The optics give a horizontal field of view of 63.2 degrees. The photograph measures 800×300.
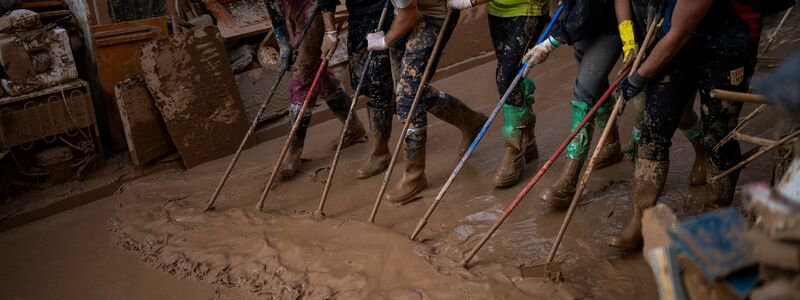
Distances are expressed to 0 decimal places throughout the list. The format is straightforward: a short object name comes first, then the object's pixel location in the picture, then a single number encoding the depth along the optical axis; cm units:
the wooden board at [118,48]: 458
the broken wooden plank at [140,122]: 457
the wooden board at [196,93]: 462
